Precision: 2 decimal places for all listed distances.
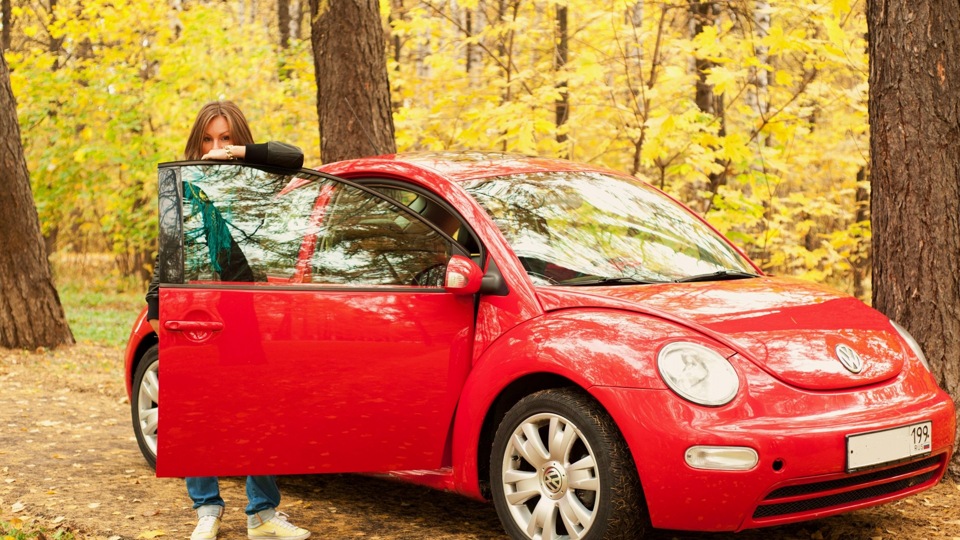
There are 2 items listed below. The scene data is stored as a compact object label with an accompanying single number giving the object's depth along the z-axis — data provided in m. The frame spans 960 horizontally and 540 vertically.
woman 4.48
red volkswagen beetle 3.65
